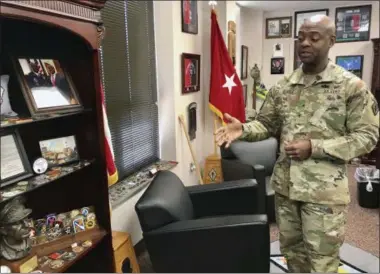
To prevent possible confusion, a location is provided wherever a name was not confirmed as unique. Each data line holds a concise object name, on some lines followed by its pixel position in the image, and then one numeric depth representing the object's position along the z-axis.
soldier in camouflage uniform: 1.32
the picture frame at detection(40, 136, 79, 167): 1.35
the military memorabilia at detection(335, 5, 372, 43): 4.06
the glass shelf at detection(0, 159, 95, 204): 1.08
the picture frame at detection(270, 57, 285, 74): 4.54
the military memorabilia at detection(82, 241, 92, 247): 1.37
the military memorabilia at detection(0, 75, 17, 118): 1.13
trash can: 2.80
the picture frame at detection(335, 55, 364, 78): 4.18
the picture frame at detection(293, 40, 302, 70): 4.45
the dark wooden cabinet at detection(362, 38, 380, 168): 3.83
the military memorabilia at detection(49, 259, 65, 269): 1.23
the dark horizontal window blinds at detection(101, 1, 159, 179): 2.06
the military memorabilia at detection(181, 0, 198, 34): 2.67
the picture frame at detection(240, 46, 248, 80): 4.27
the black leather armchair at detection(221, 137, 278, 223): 2.66
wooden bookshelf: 1.19
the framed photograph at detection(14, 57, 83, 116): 1.19
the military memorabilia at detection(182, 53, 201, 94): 2.72
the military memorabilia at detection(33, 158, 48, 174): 1.24
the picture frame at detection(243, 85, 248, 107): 4.49
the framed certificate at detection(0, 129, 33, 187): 1.13
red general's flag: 3.05
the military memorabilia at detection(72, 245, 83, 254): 1.33
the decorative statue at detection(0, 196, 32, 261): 1.09
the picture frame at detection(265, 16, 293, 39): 4.41
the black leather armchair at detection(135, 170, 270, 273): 1.41
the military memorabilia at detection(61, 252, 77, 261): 1.27
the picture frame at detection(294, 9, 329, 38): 4.29
